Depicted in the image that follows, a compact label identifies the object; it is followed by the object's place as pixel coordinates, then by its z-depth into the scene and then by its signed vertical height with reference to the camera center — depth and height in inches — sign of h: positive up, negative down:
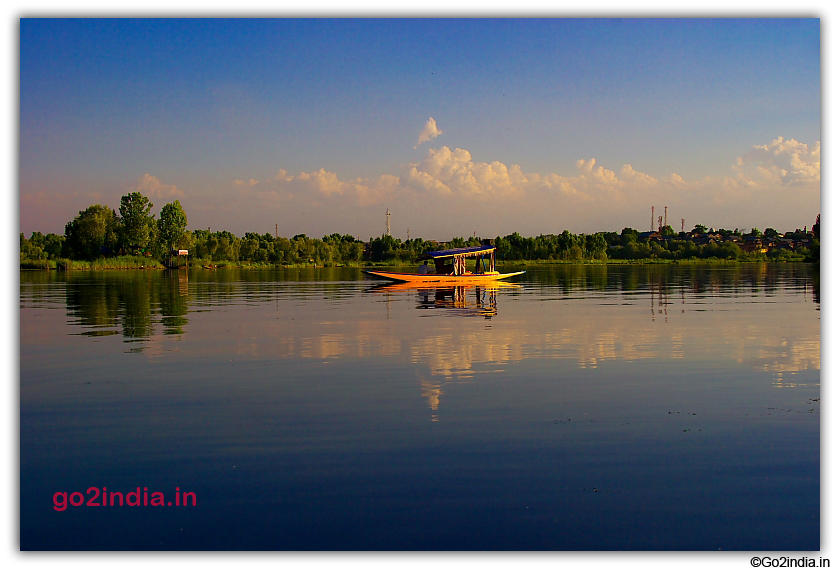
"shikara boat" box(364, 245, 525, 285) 2380.7 -47.2
